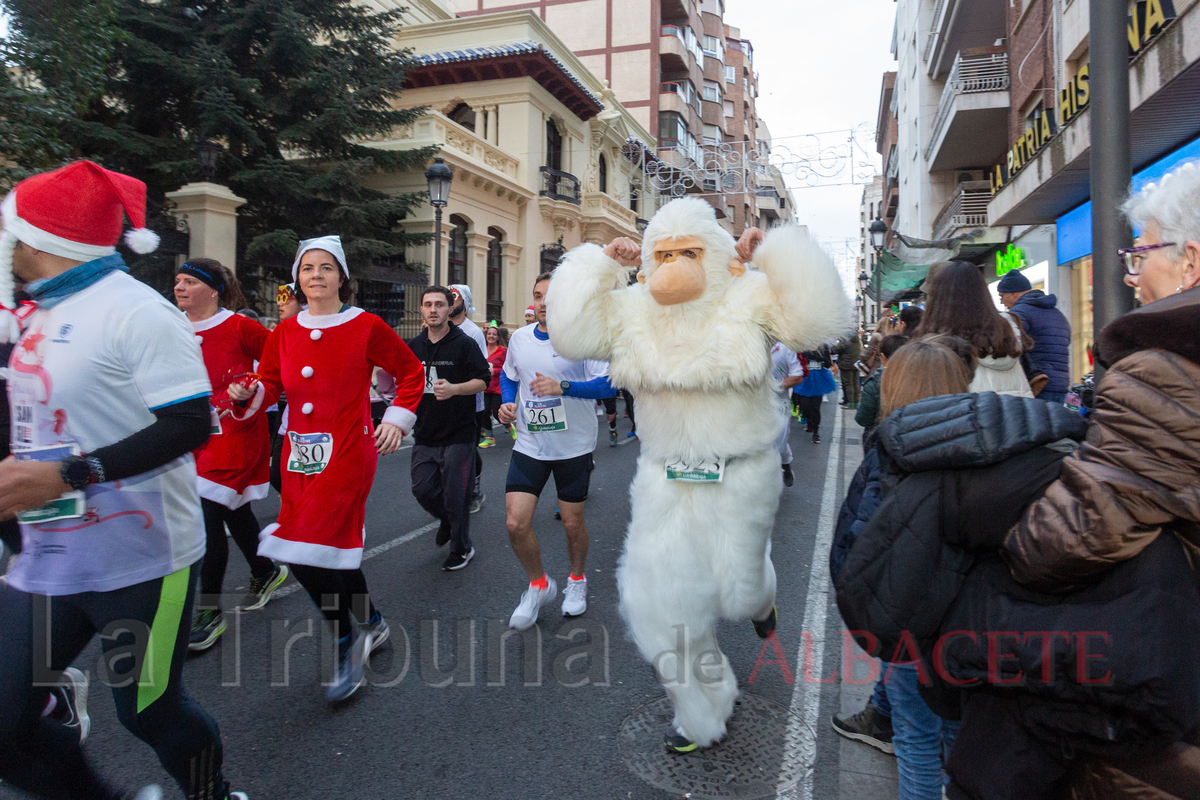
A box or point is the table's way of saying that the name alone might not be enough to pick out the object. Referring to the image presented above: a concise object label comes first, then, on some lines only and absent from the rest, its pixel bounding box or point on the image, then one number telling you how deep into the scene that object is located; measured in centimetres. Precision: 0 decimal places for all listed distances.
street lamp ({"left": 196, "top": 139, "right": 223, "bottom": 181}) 1203
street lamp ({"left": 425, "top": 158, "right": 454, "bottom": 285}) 1269
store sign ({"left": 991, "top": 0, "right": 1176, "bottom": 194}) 766
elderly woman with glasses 122
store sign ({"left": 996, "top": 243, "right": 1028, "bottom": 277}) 1620
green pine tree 1312
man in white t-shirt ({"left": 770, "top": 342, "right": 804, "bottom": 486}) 577
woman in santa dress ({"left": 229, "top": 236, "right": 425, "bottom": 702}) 297
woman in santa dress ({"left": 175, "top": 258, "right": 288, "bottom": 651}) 371
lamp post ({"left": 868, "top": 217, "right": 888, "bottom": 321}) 1914
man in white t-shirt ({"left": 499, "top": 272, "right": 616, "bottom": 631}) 397
